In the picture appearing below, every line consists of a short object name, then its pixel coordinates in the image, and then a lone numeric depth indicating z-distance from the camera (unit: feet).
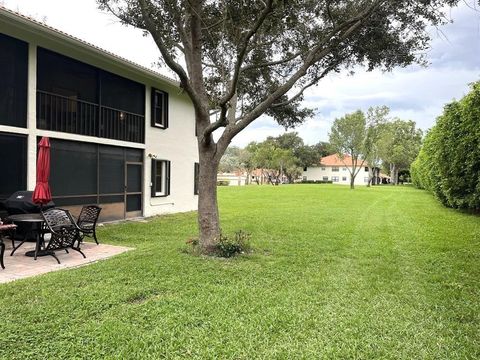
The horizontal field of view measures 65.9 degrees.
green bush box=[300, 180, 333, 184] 247.89
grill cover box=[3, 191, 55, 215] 26.86
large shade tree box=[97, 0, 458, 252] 23.98
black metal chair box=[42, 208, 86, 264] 22.09
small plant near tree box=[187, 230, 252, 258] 23.52
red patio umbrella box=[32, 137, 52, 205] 23.56
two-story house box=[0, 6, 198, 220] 29.19
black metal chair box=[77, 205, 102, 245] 27.17
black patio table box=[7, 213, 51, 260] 22.42
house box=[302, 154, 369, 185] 251.39
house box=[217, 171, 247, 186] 213.81
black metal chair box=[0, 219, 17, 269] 19.27
